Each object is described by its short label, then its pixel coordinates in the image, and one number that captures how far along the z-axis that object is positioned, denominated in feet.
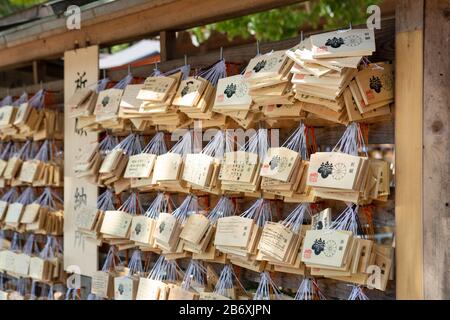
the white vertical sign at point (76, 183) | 12.43
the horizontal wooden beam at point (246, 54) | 8.25
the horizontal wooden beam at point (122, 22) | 10.16
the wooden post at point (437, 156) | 7.41
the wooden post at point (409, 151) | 7.54
